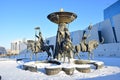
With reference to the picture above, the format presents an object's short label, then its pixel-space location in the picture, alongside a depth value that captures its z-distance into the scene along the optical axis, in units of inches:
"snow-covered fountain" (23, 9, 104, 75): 193.0
